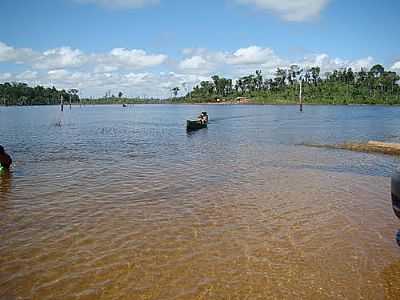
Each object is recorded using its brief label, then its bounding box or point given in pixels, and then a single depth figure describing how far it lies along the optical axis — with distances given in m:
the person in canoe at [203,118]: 42.58
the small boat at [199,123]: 38.94
